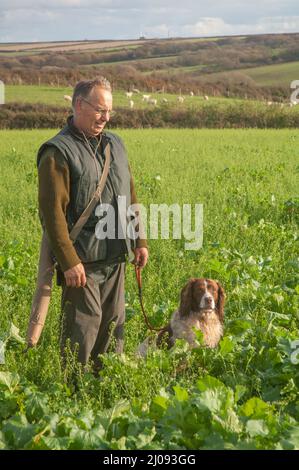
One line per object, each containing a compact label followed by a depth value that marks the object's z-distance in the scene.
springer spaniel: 10.37
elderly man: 9.00
